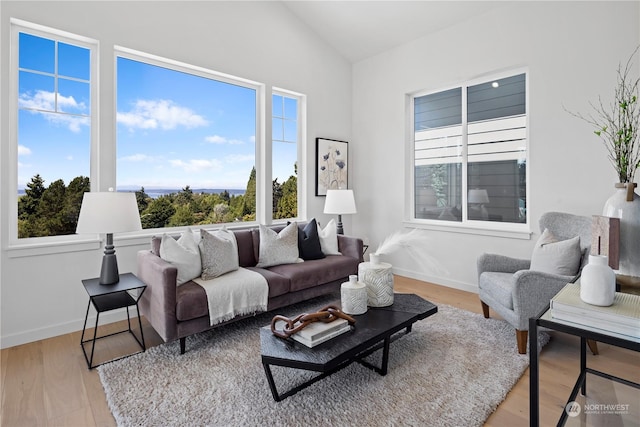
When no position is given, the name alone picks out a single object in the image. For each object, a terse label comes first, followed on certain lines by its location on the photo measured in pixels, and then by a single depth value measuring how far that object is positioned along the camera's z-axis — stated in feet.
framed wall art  15.66
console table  3.95
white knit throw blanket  8.39
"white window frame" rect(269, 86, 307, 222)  15.29
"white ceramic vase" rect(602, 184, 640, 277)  5.79
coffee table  5.64
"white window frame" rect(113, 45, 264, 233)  10.66
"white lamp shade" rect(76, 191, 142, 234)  7.93
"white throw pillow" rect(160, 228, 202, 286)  8.71
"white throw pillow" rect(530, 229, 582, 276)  8.45
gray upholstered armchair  7.82
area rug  5.85
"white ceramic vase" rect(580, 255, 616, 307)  4.32
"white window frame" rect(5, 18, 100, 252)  8.77
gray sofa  7.86
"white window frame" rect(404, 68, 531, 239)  11.60
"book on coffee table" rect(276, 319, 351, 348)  6.00
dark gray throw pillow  11.82
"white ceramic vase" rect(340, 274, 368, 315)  7.25
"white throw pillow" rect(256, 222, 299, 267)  10.97
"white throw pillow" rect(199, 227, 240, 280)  9.23
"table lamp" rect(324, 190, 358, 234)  13.91
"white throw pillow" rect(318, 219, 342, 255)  12.42
